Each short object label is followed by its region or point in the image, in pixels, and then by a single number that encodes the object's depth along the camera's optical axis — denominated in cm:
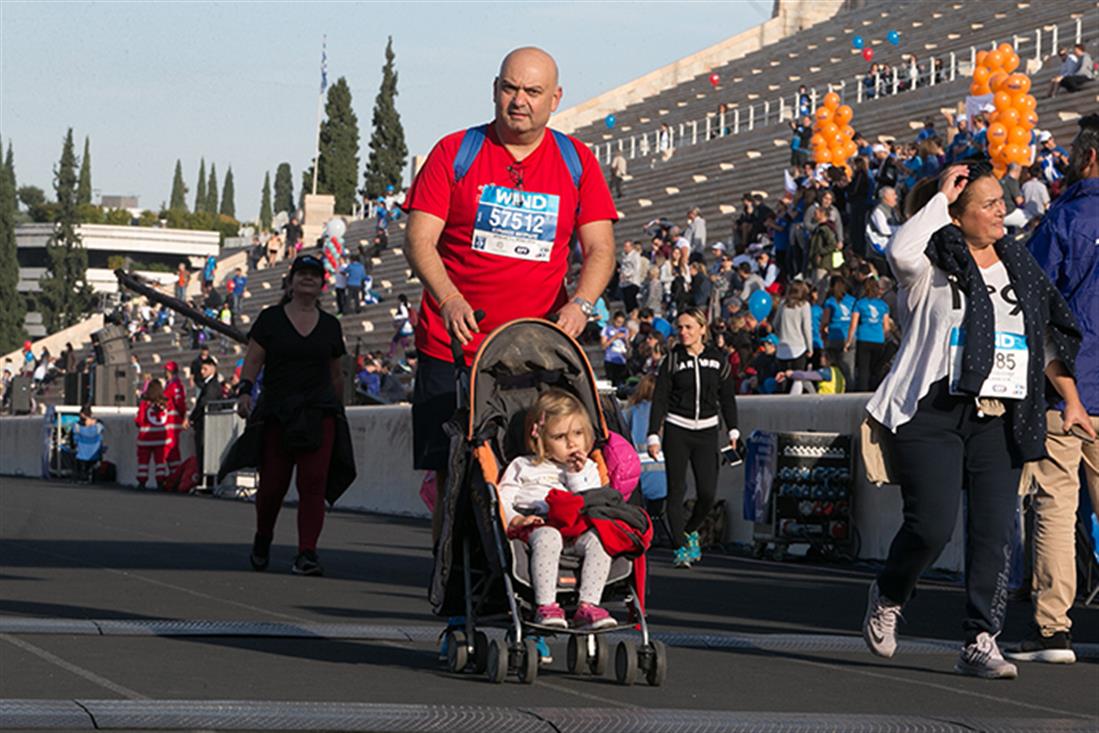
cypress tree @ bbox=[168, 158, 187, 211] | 19300
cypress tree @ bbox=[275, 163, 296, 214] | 19075
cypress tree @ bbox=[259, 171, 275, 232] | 18925
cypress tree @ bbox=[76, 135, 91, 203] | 15750
